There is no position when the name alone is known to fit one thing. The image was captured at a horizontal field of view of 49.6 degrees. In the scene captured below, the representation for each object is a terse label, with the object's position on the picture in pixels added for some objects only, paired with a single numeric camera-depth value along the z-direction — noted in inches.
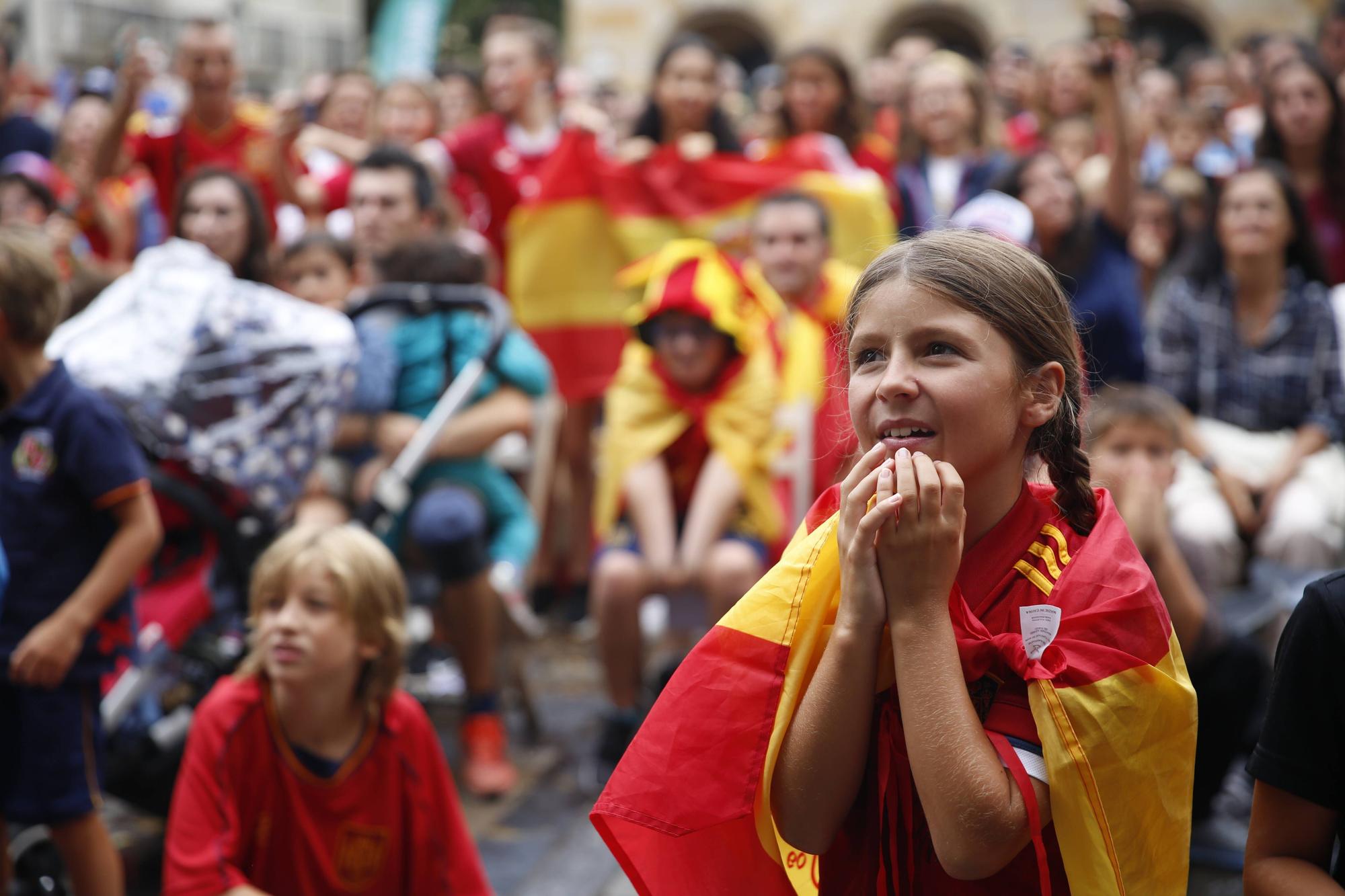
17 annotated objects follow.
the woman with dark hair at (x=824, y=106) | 259.4
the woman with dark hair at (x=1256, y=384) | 185.5
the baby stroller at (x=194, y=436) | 149.0
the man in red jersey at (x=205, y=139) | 255.4
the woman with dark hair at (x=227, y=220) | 192.9
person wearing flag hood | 184.4
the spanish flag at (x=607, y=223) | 243.9
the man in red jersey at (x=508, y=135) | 286.8
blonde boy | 117.8
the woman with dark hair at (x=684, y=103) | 249.6
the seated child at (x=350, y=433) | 182.4
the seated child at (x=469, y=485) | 183.9
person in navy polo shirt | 125.0
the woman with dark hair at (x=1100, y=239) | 209.9
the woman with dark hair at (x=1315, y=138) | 236.1
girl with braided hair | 66.3
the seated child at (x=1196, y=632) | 155.3
